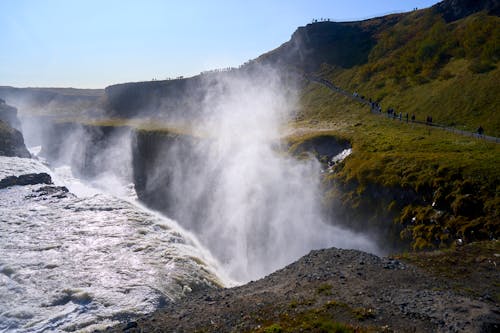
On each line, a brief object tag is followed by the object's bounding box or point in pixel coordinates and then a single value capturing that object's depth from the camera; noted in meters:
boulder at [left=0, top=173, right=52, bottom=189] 46.09
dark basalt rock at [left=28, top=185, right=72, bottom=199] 42.97
